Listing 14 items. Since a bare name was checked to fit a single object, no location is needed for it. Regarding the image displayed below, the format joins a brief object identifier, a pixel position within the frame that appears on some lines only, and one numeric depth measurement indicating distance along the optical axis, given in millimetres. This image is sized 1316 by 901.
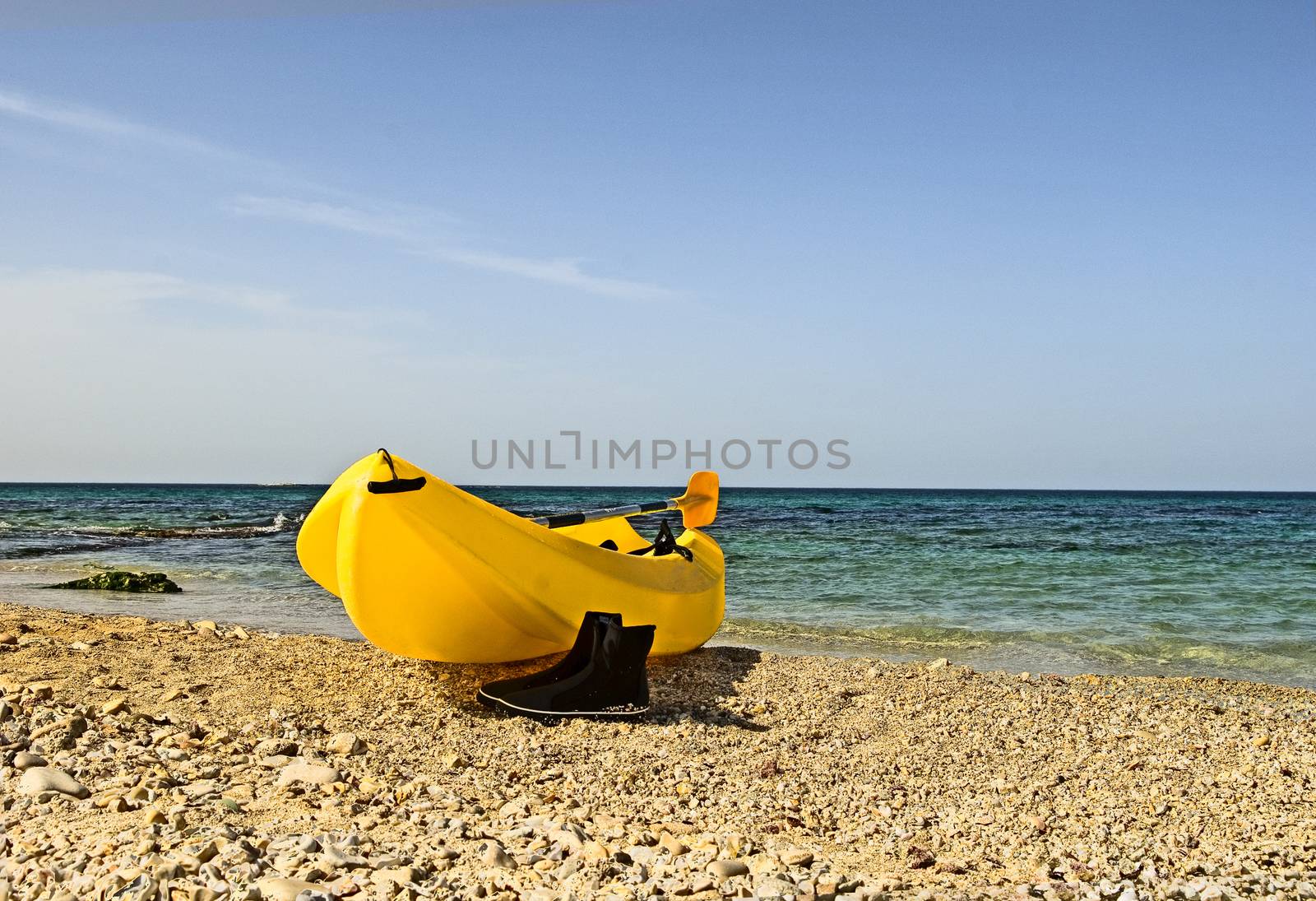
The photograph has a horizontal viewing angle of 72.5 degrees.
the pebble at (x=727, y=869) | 2400
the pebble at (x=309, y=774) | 3064
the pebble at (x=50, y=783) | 2828
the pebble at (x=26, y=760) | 3018
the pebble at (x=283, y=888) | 2150
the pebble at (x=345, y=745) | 3469
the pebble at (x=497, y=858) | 2402
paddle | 7207
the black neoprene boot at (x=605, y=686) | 4180
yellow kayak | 3930
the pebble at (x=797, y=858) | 2553
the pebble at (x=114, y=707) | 3689
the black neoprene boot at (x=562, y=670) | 4344
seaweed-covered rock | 9453
